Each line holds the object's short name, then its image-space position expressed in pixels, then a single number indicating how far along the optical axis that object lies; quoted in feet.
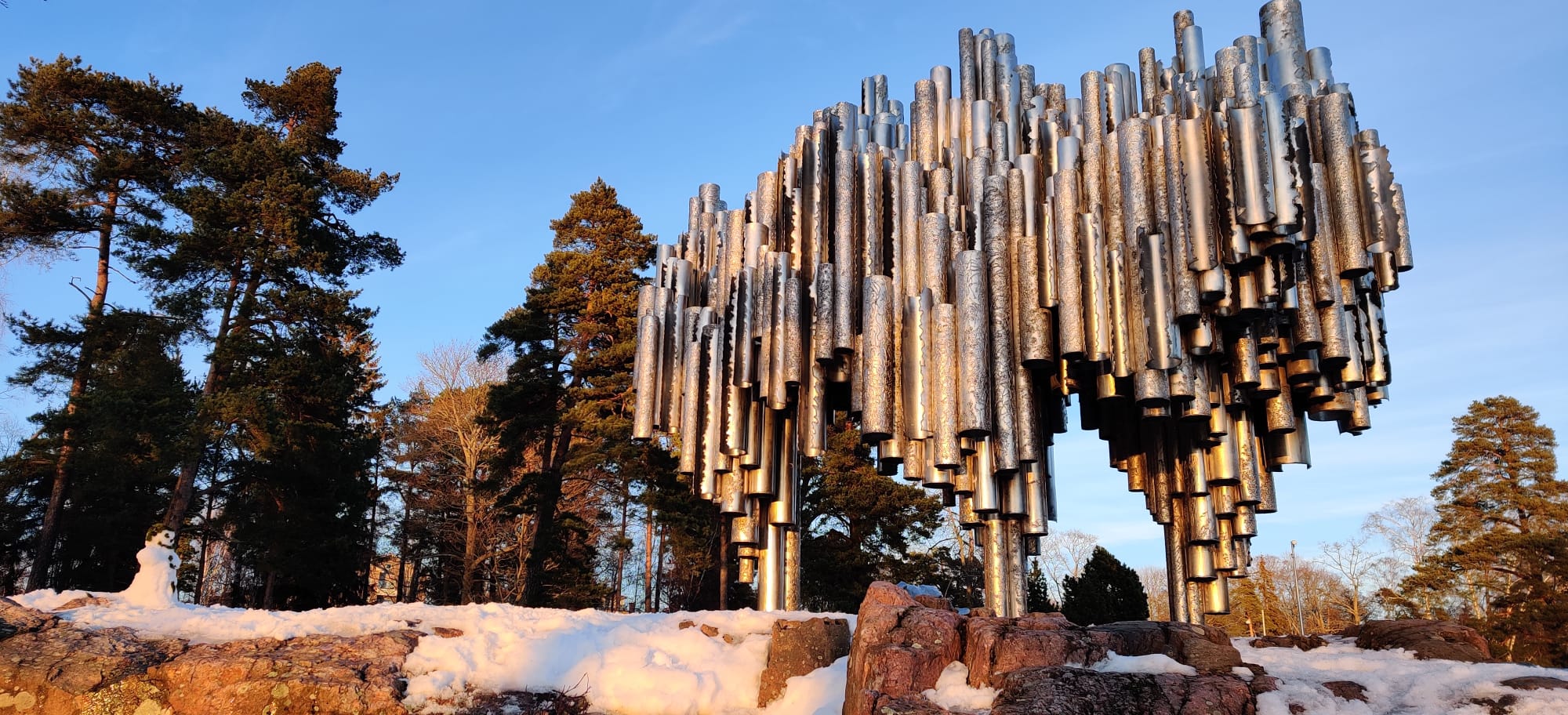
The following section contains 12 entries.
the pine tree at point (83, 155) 69.36
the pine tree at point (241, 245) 66.54
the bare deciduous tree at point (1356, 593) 111.04
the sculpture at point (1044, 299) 32.12
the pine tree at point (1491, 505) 83.87
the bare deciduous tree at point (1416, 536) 104.58
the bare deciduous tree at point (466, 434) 91.15
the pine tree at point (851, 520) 85.71
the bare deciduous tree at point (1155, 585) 145.59
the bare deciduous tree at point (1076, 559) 114.25
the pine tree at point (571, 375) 76.28
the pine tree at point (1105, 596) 58.13
